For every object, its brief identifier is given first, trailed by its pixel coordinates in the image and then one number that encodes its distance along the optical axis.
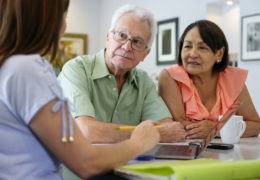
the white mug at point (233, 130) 1.62
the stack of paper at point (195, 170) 0.88
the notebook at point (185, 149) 1.20
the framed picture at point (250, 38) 3.84
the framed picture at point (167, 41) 4.84
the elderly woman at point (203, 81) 2.10
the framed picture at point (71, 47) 6.05
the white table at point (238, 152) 1.27
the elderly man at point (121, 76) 1.89
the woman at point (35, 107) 0.85
